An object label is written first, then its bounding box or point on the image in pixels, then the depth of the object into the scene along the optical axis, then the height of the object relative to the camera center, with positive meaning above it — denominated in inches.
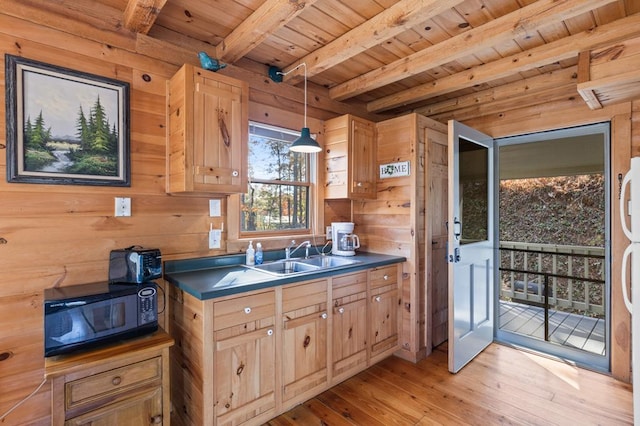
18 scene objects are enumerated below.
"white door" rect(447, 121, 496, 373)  104.3 -11.9
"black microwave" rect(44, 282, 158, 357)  58.6 -20.0
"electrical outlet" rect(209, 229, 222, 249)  93.7 -7.8
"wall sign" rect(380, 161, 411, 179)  113.3 +14.8
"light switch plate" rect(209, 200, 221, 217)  94.1 +0.9
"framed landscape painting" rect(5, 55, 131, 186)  66.9 +19.1
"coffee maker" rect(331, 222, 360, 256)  118.1 -10.7
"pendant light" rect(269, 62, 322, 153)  92.1 +18.9
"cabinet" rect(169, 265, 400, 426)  70.5 -34.1
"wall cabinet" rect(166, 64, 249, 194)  77.5 +19.7
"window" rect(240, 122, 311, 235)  107.2 +8.9
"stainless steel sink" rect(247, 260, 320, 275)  102.3 -17.9
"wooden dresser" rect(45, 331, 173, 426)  57.2 -32.8
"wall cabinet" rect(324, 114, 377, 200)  115.1 +19.2
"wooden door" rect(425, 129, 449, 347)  117.4 -9.5
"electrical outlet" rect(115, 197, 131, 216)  78.7 +1.3
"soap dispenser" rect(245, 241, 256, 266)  98.6 -13.9
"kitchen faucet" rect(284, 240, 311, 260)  109.2 -13.4
